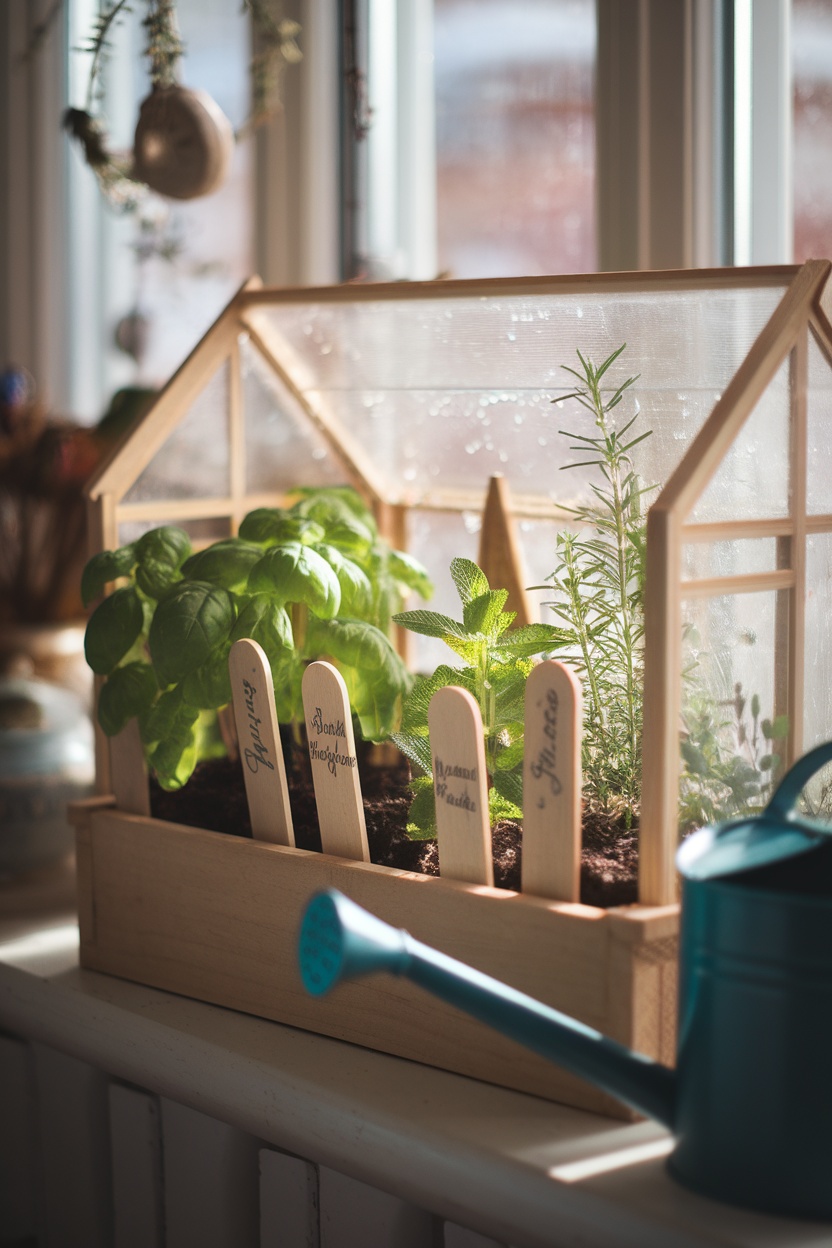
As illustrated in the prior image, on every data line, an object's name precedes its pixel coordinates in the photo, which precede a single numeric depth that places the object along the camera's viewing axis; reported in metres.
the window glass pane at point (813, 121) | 1.02
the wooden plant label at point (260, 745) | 0.80
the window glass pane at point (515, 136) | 1.29
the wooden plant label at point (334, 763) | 0.76
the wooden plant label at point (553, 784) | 0.66
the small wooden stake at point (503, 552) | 0.98
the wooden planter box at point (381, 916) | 0.67
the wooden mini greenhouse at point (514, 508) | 0.67
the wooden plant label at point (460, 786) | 0.69
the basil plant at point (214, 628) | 0.84
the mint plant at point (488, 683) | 0.79
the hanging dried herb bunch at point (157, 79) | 1.06
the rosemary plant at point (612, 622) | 0.79
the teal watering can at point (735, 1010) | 0.55
